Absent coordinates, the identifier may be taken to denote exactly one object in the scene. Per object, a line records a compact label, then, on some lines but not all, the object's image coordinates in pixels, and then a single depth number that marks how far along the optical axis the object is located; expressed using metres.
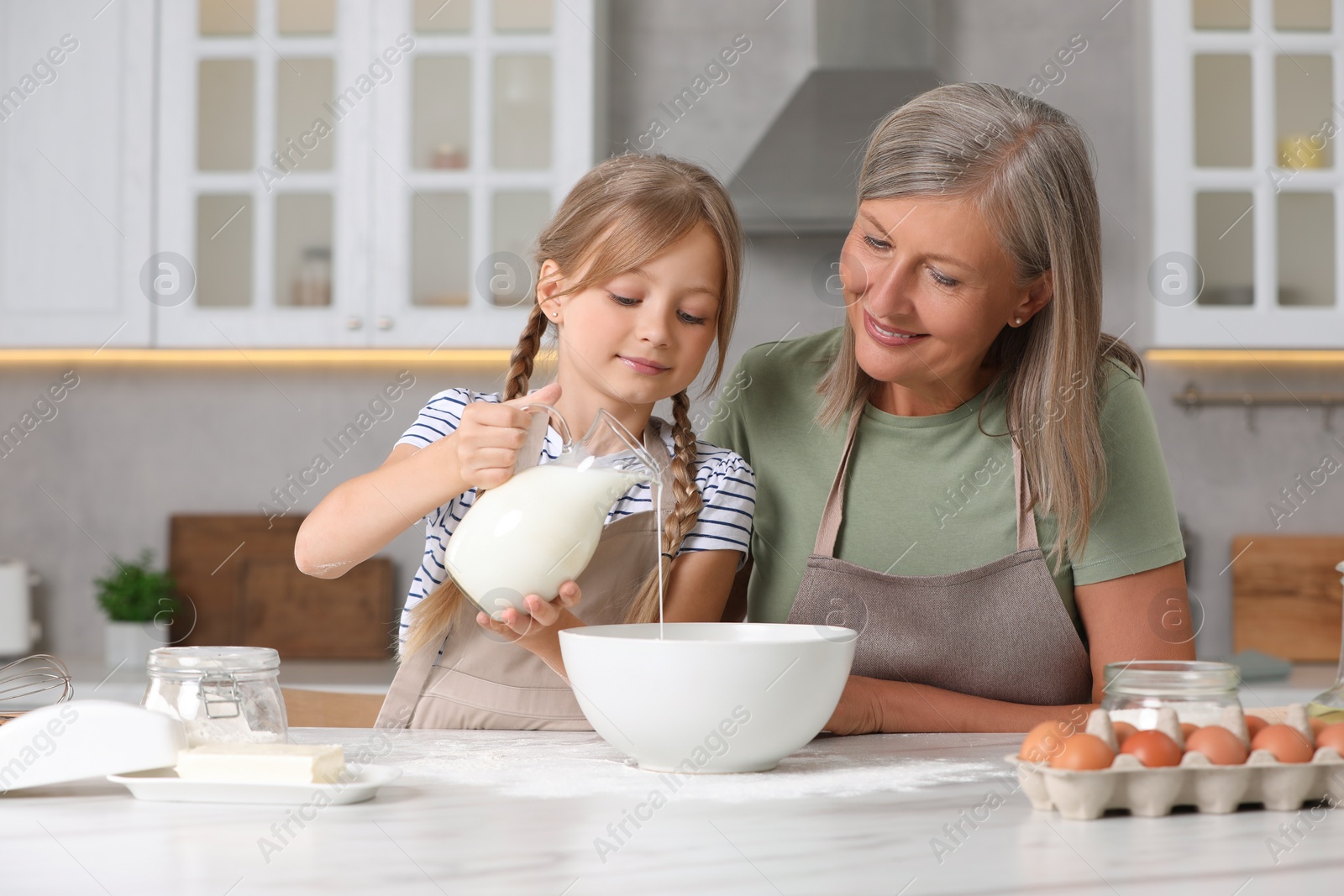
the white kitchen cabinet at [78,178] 5.40
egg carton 2.06
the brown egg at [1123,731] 2.11
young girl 2.58
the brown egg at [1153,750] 2.07
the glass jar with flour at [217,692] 2.18
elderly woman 2.60
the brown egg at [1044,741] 2.10
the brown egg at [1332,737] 2.09
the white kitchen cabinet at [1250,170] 5.30
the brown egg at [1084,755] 2.06
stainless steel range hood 4.60
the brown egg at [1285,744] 2.08
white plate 2.08
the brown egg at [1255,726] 2.12
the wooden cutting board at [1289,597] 5.57
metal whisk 2.22
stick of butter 2.09
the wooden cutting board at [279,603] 5.72
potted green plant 5.49
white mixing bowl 2.16
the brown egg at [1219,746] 2.07
